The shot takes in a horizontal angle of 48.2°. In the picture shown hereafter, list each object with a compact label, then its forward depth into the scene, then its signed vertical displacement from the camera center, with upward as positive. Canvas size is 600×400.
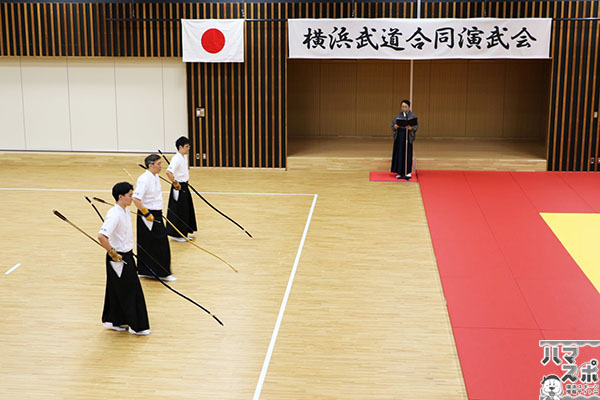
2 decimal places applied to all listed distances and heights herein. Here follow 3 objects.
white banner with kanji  13.36 +0.74
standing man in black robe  13.38 -1.31
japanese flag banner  14.00 +0.71
